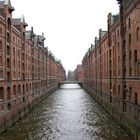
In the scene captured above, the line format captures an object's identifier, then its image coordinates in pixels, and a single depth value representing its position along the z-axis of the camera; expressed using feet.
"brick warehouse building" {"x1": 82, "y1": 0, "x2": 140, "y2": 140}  85.23
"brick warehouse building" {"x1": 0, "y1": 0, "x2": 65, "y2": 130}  107.76
